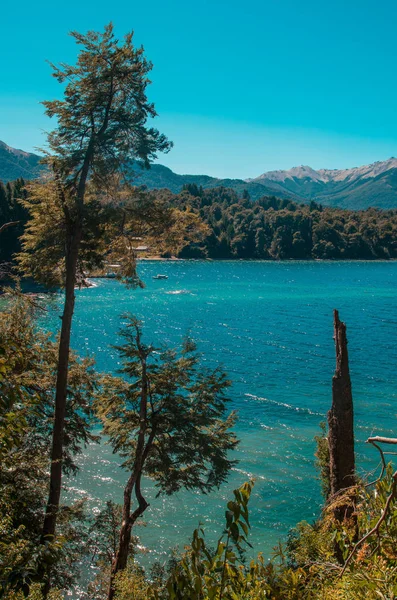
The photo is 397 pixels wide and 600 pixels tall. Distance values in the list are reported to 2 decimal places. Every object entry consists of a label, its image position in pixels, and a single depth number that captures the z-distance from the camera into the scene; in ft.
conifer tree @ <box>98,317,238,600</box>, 50.72
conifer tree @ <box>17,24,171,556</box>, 41.50
